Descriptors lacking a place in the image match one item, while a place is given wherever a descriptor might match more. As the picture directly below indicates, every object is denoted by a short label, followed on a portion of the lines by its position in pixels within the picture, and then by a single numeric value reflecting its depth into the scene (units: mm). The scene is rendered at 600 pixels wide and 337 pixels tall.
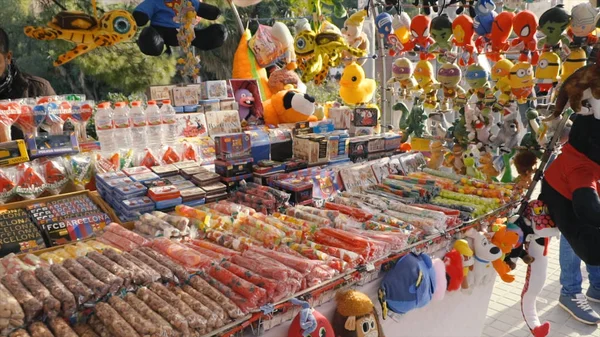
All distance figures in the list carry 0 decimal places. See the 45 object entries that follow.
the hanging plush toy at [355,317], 1995
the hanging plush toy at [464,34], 3855
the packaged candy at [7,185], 2767
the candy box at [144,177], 3020
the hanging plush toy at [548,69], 3482
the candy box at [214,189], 3000
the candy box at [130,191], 2789
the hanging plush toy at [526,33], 3533
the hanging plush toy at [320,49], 4477
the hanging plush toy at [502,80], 3787
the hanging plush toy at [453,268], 2686
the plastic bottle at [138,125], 3504
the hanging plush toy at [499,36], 3609
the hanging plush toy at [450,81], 4098
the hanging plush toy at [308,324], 1809
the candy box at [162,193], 2799
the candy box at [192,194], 2898
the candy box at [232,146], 3184
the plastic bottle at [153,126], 3584
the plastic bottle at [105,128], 3379
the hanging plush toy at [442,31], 3943
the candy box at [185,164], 3387
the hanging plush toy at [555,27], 3285
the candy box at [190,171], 3219
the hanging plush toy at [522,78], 3592
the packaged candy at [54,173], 2984
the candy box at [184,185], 3018
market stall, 1826
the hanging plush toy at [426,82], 4543
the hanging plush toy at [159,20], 4059
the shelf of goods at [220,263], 1636
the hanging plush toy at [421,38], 4301
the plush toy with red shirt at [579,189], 2430
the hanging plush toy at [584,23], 3084
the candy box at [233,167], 3160
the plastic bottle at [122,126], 3453
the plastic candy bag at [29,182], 2842
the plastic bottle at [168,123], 3666
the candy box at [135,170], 3137
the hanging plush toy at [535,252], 2918
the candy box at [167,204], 2801
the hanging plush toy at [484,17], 3686
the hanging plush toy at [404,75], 4734
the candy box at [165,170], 3240
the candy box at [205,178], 3071
